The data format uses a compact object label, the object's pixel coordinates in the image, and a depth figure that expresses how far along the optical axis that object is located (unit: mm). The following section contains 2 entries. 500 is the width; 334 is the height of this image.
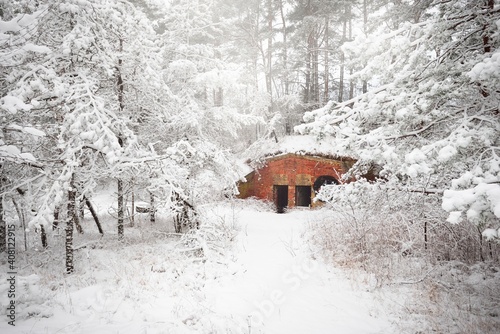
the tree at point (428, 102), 4223
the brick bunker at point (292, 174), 15750
